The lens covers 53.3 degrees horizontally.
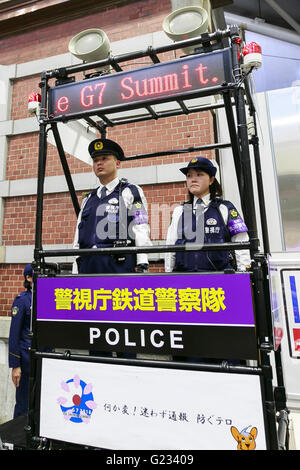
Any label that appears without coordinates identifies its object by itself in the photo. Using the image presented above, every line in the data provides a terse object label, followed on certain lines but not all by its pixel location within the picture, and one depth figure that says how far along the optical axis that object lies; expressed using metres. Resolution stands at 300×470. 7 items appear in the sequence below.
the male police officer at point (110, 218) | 2.60
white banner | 1.66
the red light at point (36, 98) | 2.58
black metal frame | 1.69
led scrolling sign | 2.00
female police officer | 2.56
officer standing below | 3.74
